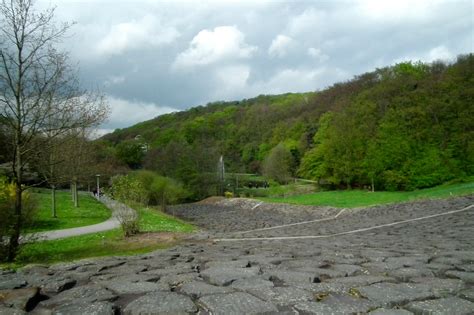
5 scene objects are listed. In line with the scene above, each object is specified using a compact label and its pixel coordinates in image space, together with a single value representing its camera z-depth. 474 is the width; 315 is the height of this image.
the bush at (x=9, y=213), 11.51
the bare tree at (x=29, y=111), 11.70
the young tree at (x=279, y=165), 69.19
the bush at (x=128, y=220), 17.89
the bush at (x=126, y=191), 17.52
